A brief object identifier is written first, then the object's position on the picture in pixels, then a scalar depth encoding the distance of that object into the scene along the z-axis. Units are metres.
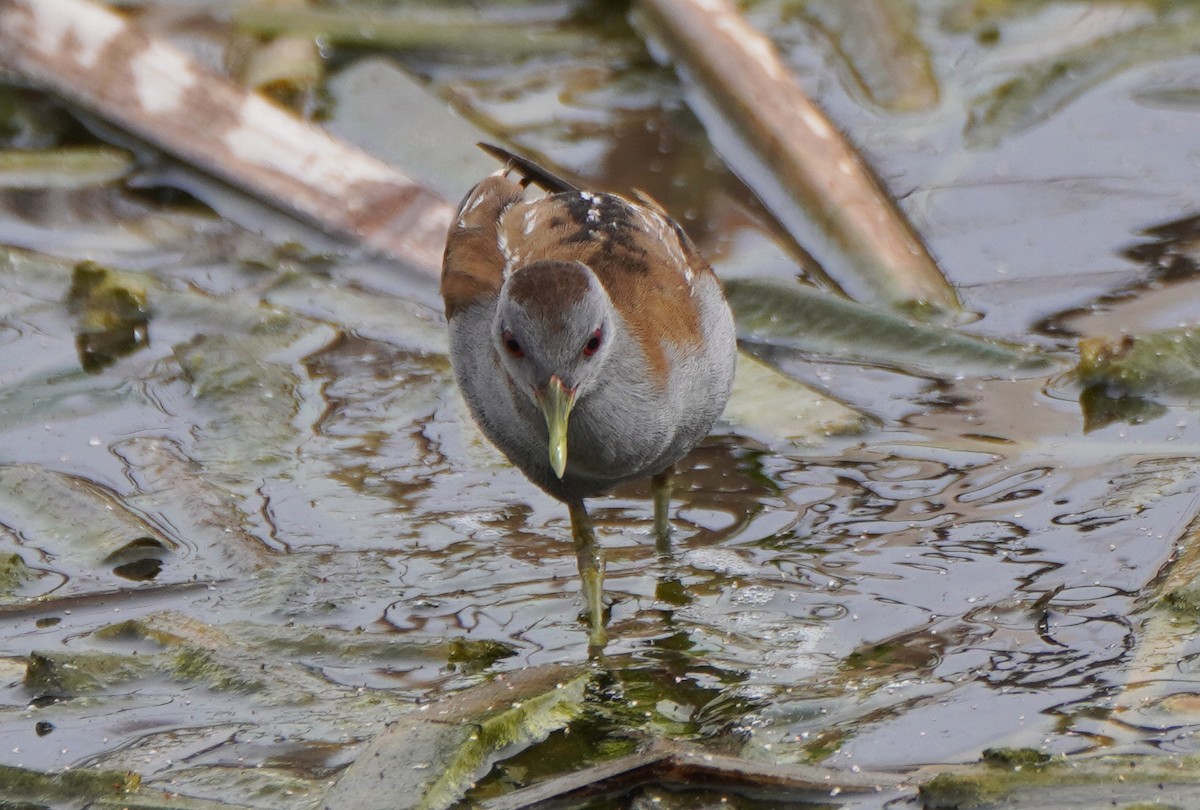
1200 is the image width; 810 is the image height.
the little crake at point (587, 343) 8.35
